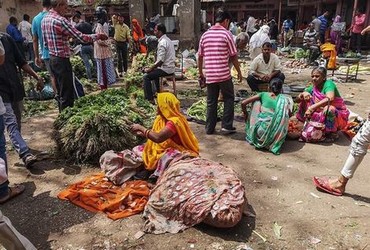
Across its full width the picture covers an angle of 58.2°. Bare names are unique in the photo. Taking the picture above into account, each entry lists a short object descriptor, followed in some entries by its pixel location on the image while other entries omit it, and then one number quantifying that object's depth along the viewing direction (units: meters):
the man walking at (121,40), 10.41
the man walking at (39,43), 5.93
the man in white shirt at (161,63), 6.86
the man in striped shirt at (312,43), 12.26
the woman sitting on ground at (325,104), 4.96
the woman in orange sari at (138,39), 12.72
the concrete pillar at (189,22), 15.91
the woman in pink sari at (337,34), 15.10
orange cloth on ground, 3.33
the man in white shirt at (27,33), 11.80
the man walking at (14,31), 10.90
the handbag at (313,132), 5.06
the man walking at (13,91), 3.89
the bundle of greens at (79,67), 9.86
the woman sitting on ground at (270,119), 4.81
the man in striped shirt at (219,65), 5.25
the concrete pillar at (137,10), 17.30
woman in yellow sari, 3.57
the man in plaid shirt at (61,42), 4.84
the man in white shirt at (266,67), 6.36
